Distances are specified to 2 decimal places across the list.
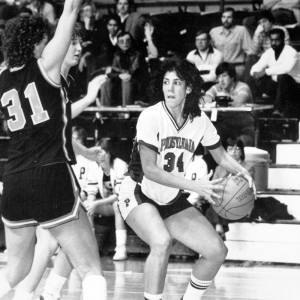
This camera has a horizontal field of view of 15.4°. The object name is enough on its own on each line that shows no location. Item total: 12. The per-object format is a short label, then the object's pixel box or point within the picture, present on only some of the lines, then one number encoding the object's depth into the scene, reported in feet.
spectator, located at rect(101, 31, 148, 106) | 49.60
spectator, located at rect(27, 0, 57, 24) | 56.35
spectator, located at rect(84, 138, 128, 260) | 43.20
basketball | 24.74
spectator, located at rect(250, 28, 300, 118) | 47.57
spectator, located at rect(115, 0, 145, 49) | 54.43
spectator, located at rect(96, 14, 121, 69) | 53.15
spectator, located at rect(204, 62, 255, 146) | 45.46
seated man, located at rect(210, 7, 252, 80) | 53.15
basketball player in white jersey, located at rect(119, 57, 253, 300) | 22.61
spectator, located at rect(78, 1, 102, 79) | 53.34
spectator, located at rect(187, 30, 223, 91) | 49.95
